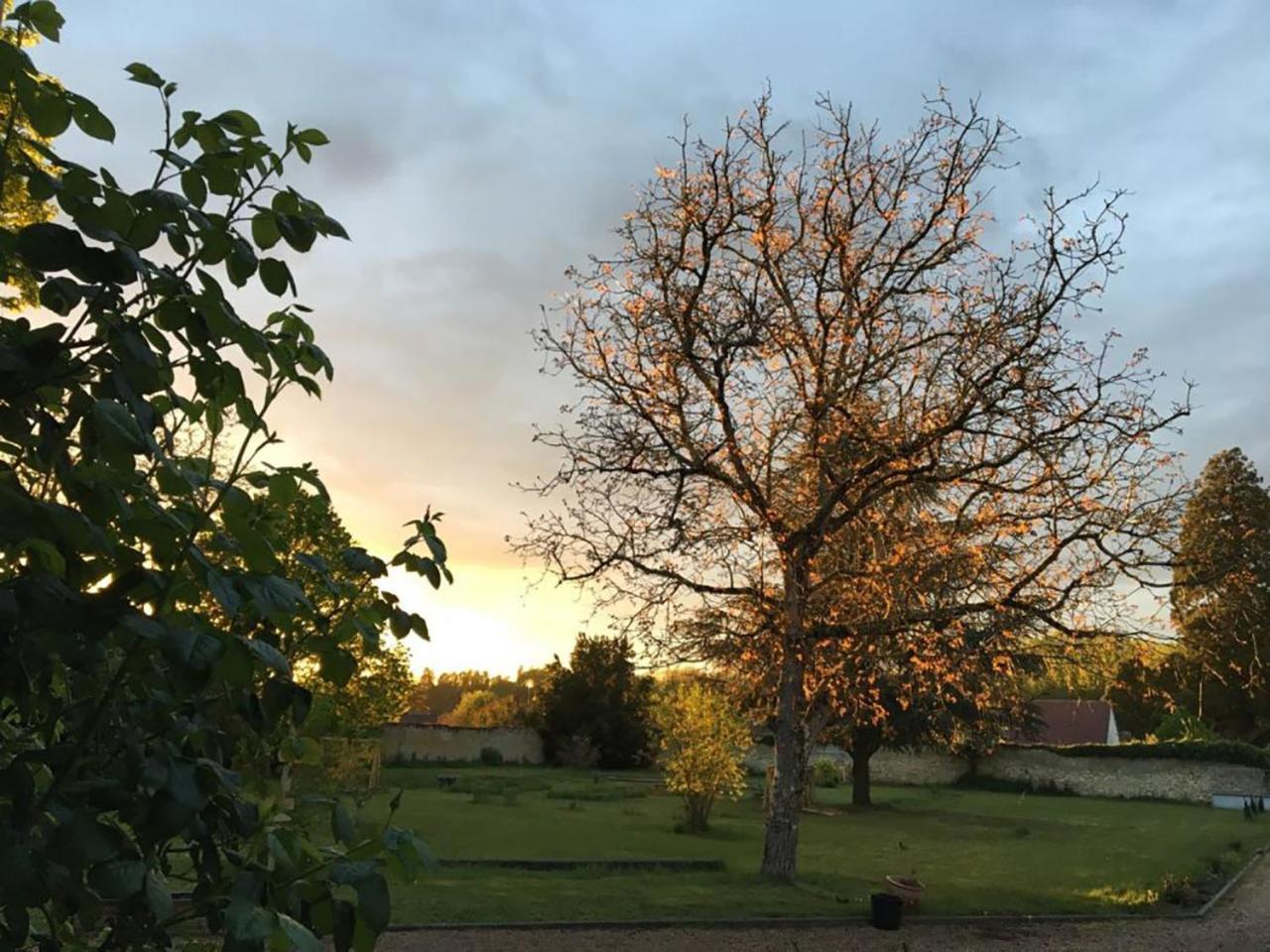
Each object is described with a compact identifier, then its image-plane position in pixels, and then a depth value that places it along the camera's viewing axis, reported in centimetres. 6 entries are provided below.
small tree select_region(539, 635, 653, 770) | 4600
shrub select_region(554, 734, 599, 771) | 4541
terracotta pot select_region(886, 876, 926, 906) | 1334
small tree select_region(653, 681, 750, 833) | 2142
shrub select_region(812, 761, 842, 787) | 3829
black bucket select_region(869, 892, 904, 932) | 1243
